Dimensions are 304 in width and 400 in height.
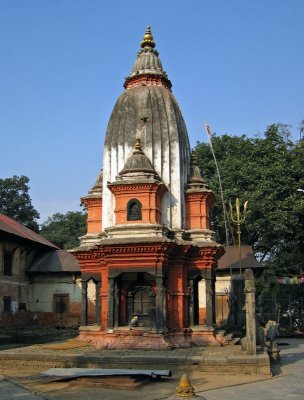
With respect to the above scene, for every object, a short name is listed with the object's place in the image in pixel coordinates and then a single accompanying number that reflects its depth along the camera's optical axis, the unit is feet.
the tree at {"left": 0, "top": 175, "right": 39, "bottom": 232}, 184.96
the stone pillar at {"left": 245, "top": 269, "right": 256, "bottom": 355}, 52.98
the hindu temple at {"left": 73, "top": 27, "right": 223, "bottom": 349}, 63.16
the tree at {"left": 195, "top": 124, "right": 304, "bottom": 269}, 121.49
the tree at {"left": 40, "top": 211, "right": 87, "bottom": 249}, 221.40
